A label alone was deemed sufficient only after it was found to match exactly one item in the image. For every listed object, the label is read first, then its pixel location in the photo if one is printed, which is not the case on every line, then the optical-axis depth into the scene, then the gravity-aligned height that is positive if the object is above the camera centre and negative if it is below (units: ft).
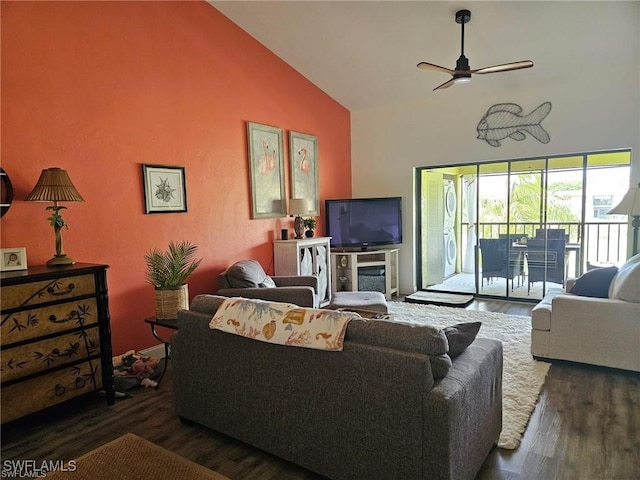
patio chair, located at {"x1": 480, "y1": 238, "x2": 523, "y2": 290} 18.72 -2.27
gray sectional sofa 5.59 -2.81
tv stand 19.35 -2.64
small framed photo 8.59 -0.73
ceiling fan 12.30 +4.30
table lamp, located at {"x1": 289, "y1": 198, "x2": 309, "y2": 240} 16.93 +0.27
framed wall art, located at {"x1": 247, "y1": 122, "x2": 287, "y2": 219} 15.71 +1.81
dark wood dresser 7.96 -2.36
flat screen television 19.83 -0.32
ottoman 13.35 -2.88
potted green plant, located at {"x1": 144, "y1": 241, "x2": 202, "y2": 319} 10.44 -1.62
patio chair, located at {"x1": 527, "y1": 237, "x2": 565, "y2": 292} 17.60 -2.17
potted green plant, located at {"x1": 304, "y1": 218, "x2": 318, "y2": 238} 18.04 -0.44
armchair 12.73 -2.22
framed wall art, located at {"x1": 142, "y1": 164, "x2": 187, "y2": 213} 12.17 +0.95
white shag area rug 8.41 -4.17
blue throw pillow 11.32 -2.05
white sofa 10.39 -3.09
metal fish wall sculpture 16.78 +3.65
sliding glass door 16.61 -0.39
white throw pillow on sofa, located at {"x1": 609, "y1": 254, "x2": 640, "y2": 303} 10.29 -1.96
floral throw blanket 6.27 -1.71
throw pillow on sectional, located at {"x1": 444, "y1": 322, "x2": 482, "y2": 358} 6.41 -1.94
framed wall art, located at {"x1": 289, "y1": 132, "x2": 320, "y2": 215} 17.67 +2.14
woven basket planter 10.43 -2.07
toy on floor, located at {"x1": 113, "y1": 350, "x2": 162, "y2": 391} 10.44 -3.98
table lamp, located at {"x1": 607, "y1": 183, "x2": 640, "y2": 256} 13.57 +0.09
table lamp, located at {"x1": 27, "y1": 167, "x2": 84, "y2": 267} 9.13 +0.65
